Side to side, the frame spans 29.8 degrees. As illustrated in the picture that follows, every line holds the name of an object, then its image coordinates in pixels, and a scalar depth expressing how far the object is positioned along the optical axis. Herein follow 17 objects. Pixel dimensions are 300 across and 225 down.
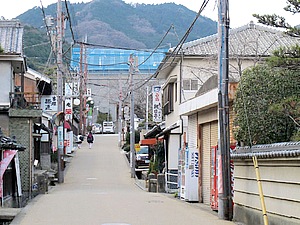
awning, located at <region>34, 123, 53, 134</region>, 30.39
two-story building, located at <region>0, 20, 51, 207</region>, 24.72
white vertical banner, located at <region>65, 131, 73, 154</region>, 51.42
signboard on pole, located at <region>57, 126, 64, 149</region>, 34.81
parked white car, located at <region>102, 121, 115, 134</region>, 90.06
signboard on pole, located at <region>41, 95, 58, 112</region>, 44.19
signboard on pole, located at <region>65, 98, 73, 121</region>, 45.88
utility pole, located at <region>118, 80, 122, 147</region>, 65.01
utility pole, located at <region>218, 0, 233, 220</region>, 14.95
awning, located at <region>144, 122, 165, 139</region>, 38.09
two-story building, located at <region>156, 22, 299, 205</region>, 21.20
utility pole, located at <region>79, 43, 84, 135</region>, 61.81
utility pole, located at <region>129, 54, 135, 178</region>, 41.72
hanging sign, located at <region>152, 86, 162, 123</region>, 39.06
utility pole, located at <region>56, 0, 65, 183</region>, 33.72
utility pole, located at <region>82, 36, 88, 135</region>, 67.87
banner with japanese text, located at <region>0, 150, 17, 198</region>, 19.21
